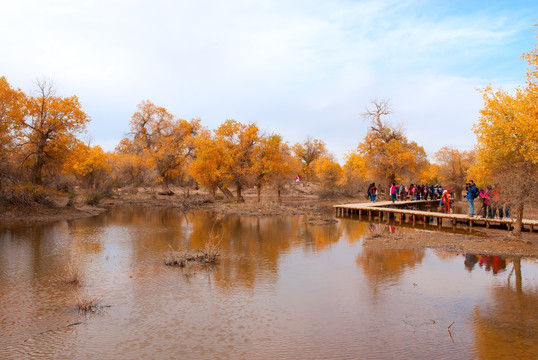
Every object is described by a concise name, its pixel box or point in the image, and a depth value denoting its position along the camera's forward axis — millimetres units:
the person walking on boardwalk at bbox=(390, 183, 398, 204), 34956
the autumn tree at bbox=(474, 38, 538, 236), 14992
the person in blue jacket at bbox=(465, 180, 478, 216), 22148
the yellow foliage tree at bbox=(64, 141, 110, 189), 44250
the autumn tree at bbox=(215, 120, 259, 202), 39781
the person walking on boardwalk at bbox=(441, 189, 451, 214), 28859
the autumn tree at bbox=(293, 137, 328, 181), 67000
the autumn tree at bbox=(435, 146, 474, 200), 49188
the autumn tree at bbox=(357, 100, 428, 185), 41681
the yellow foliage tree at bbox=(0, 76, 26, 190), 25344
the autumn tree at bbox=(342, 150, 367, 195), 55281
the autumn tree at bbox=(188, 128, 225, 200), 40000
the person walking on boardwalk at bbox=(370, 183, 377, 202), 37031
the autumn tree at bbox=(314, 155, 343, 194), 53250
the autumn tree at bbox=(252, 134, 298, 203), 38781
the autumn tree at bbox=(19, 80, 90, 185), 27562
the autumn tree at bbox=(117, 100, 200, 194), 47878
